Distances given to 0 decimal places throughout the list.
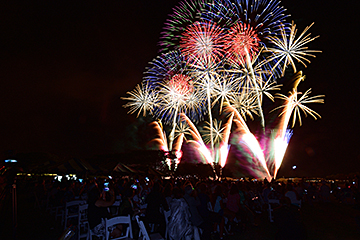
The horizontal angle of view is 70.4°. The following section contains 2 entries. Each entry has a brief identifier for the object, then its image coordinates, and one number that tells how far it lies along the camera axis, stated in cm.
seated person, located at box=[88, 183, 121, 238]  638
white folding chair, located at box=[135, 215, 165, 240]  471
